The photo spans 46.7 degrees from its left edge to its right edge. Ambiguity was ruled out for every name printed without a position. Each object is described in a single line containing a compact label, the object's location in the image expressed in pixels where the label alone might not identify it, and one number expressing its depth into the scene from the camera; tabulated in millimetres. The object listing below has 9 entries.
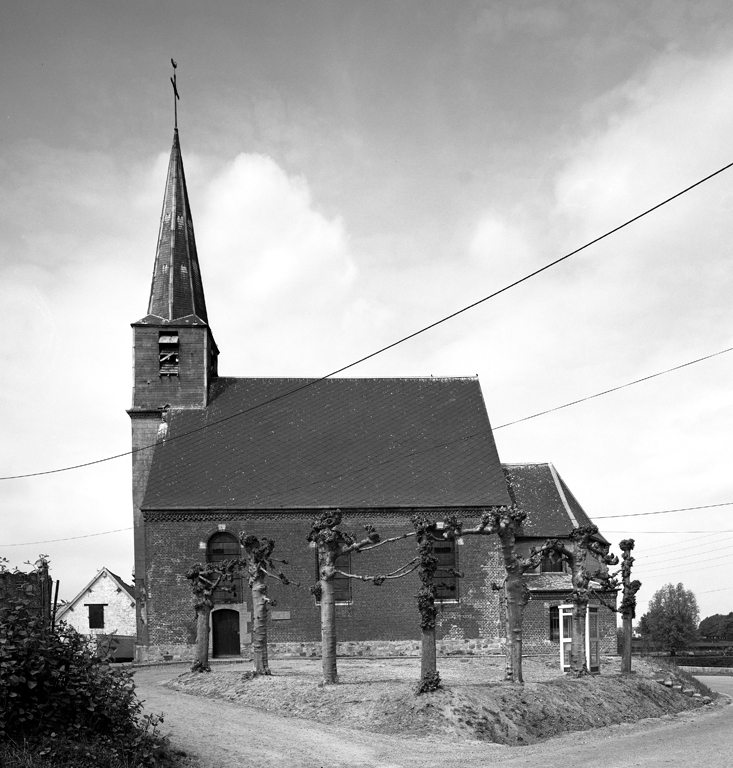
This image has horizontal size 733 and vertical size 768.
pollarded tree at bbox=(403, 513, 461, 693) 17500
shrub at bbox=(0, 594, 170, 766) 11188
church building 33125
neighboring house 48406
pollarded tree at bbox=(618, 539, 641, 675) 24500
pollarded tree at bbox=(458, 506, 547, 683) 20750
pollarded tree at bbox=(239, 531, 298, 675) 21938
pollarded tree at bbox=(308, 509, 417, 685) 20766
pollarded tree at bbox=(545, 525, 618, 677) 22953
